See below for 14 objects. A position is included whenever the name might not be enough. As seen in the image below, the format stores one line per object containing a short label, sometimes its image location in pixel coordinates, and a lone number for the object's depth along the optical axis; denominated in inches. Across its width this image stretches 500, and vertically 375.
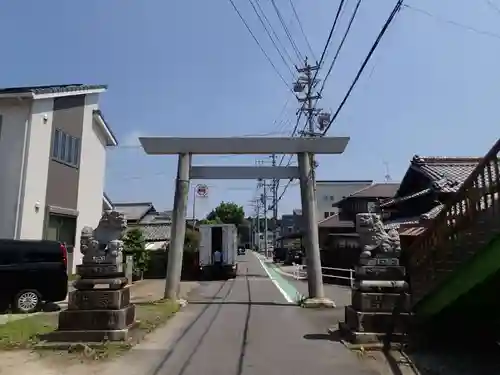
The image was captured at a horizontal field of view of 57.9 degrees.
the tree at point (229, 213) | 3132.4
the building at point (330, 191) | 2536.9
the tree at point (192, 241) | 1214.9
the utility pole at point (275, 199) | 2063.1
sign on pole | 1606.3
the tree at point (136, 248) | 984.1
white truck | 1091.3
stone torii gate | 547.8
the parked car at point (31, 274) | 474.0
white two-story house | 674.8
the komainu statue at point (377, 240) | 341.4
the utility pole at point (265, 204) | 2503.1
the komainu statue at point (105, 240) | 335.9
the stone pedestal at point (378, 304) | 320.5
